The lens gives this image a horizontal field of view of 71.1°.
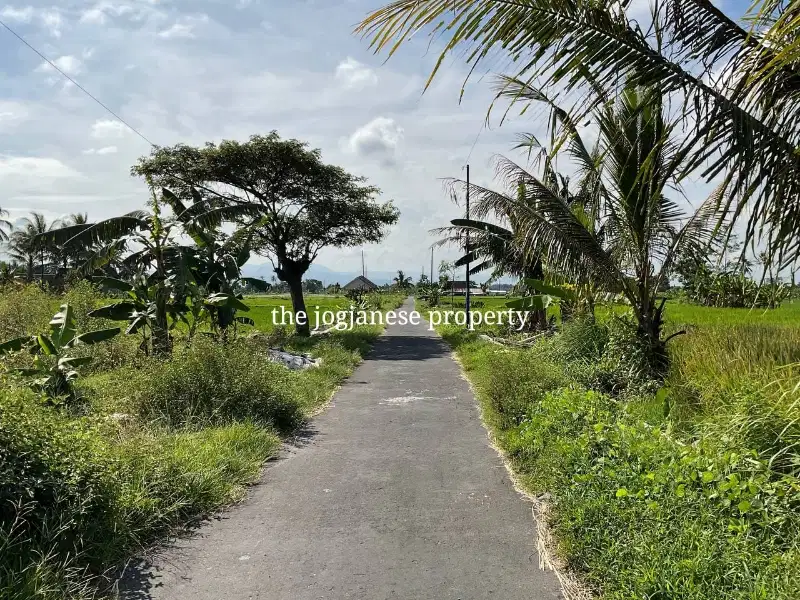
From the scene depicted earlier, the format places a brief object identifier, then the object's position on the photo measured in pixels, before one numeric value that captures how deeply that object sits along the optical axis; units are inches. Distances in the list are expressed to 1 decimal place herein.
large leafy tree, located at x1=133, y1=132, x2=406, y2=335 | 716.7
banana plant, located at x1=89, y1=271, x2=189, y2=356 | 389.1
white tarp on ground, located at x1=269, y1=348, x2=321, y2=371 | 477.7
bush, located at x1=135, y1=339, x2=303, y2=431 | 257.4
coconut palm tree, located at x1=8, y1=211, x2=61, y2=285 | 2089.1
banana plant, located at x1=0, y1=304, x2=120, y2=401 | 296.8
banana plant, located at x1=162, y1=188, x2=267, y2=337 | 454.3
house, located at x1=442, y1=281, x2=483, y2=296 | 2876.5
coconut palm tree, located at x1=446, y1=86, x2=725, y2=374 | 309.1
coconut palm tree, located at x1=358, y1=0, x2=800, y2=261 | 132.2
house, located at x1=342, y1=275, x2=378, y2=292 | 3392.2
